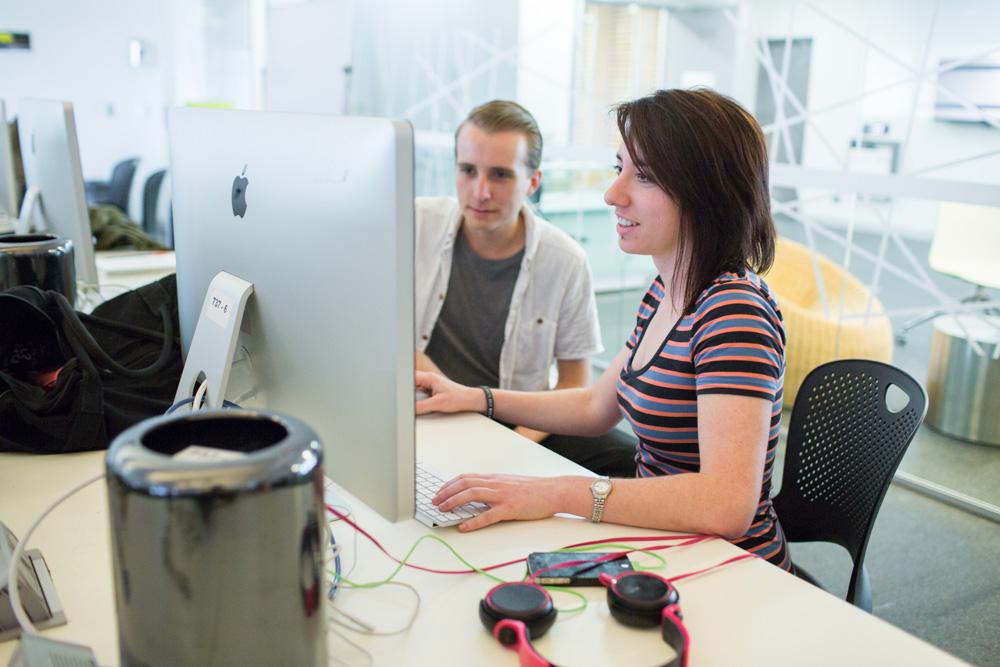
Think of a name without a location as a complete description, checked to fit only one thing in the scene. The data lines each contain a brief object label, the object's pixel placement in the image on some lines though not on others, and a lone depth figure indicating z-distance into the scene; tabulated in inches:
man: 90.5
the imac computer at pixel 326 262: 35.3
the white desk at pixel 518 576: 37.5
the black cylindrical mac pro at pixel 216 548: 27.3
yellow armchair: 134.6
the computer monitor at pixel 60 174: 80.6
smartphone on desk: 42.4
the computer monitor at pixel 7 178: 102.5
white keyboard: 48.4
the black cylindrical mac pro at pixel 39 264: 68.5
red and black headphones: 37.5
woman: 48.7
